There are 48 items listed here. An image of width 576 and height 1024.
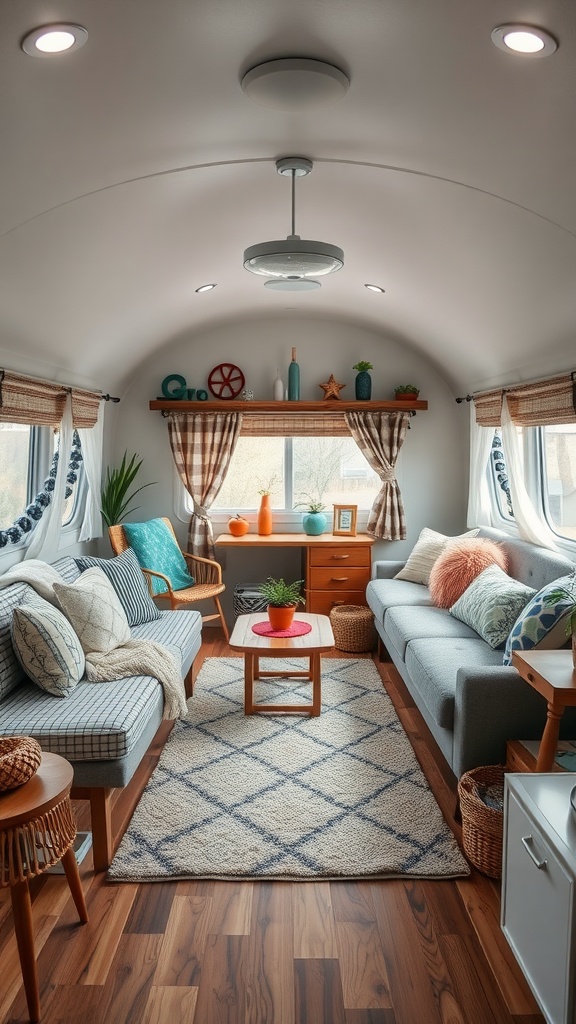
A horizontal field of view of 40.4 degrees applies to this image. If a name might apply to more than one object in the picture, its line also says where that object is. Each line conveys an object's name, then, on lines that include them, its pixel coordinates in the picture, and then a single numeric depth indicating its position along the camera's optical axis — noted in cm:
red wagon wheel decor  623
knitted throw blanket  350
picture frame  620
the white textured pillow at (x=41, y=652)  321
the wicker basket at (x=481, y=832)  271
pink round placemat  441
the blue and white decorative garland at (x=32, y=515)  422
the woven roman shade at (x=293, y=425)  627
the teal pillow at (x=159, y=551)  553
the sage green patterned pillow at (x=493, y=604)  395
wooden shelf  605
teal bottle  611
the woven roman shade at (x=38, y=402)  383
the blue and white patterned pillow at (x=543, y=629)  320
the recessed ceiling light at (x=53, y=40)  192
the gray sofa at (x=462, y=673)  299
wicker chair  540
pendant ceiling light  311
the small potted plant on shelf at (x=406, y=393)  611
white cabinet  183
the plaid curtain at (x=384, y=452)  622
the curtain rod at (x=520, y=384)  384
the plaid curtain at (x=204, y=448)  620
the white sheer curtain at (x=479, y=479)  561
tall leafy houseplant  586
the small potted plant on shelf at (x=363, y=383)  607
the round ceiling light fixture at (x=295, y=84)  226
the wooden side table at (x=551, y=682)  253
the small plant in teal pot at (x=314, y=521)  614
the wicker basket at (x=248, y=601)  588
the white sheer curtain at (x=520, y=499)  460
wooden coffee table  418
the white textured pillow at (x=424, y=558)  550
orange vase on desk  623
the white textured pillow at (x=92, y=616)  360
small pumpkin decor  615
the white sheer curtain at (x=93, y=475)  539
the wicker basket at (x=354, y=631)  559
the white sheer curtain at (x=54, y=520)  446
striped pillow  454
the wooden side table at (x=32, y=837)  210
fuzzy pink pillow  477
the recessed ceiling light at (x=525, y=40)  192
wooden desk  591
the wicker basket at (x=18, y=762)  223
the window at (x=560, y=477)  446
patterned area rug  287
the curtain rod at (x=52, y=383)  390
